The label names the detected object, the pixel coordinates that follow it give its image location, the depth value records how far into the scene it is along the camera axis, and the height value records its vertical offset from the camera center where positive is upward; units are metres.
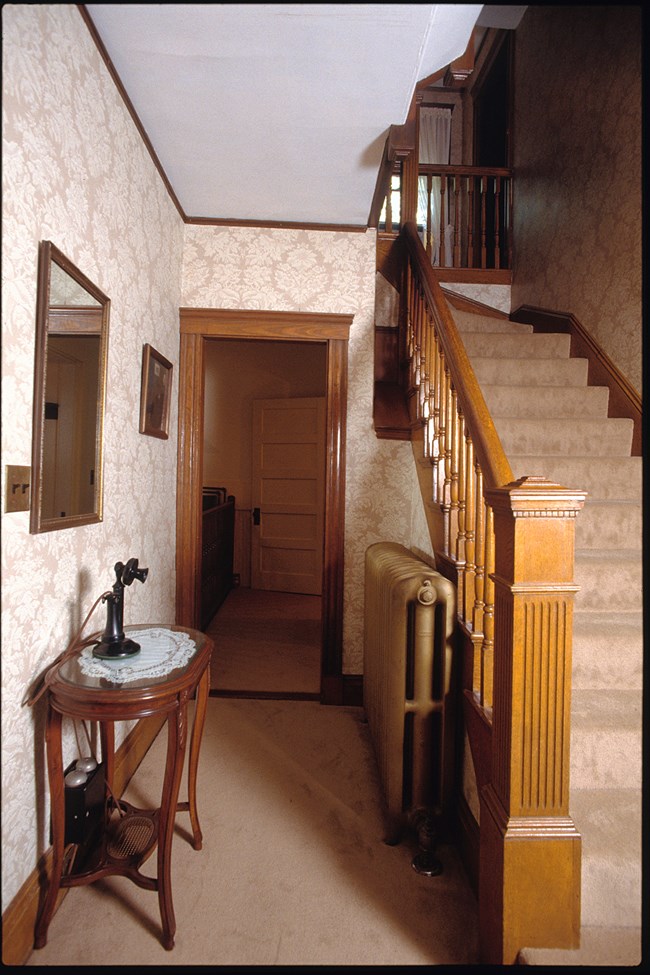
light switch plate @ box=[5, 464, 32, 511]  1.30 +0.00
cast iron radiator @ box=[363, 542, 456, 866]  1.88 -0.78
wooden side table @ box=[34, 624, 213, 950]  1.40 -0.76
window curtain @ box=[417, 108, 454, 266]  6.46 +4.54
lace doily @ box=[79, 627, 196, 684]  1.51 -0.55
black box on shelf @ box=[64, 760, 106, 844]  1.53 -1.00
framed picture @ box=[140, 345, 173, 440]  2.42 +0.48
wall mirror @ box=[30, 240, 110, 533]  1.42 +0.29
